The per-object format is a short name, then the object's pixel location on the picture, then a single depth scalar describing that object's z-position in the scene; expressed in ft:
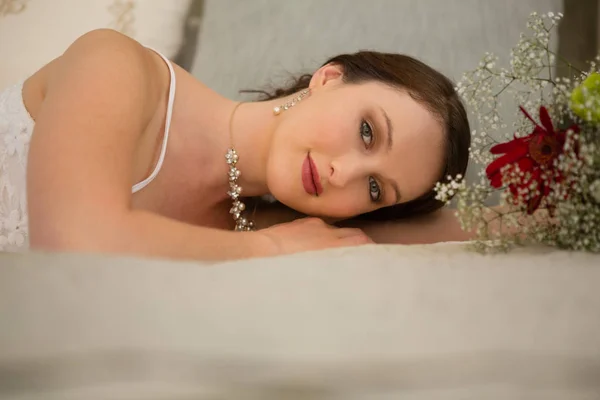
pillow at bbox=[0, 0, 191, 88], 5.05
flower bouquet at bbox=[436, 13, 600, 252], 3.88
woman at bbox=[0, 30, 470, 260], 3.95
